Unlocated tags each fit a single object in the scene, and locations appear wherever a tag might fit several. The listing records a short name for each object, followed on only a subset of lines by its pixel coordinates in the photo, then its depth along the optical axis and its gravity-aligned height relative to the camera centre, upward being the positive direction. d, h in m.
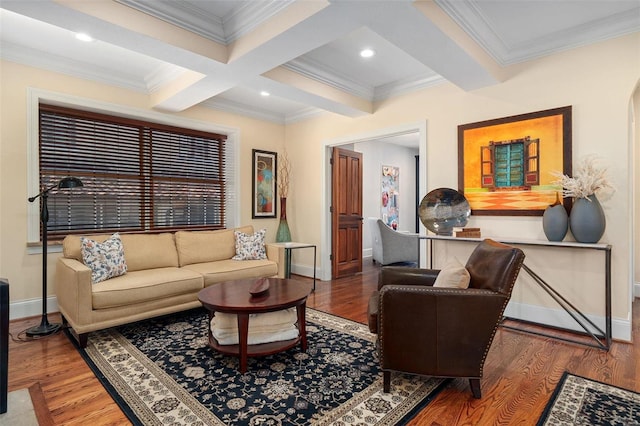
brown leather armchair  1.89 -0.64
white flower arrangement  2.77 +0.27
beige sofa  2.70 -0.61
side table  4.30 -0.55
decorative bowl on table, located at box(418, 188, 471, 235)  3.61 +0.03
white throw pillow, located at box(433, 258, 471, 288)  2.03 -0.40
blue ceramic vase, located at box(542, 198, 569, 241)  2.92 -0.09
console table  2.64 -0.71
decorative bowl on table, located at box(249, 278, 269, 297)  2.50 -0.58
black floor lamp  2.93 -0.52
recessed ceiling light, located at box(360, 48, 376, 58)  3.27 +1.59
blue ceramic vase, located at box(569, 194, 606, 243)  2.75 -0.06
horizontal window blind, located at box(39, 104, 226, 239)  3.59 +0.49
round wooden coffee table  2.24 -0.63
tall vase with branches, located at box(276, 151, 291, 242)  5.44 +0.55
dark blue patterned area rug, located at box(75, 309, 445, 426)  1.80 -1.08
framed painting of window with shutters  3.09 +0.51
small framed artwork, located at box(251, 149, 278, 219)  5.24 +0.47
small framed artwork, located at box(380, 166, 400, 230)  7.67 +0.43
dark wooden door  5.22 +0.00
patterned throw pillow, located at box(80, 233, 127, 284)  2.99 -0.42
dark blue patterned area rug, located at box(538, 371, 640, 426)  1.76 -1.09
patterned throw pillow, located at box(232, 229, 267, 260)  4.14 -0.43
